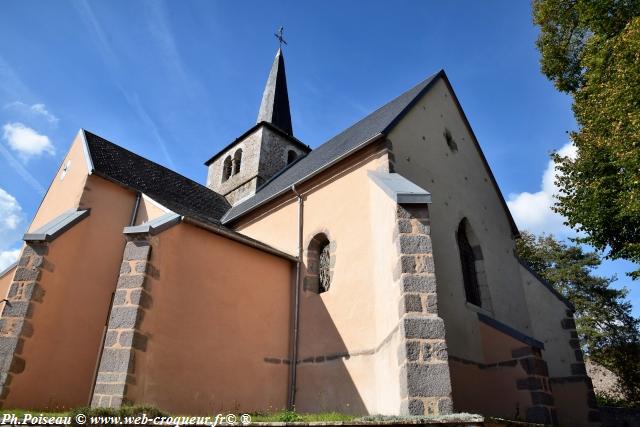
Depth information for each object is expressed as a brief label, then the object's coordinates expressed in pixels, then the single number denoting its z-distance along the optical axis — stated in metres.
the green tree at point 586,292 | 20.81
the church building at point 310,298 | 6.55
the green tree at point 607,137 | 8.88
